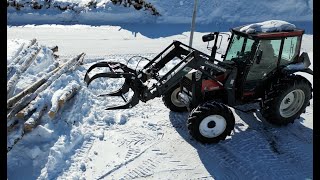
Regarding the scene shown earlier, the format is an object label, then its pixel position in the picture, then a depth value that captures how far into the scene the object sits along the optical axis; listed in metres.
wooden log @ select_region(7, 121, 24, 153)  4.15
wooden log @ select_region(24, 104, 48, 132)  4.43
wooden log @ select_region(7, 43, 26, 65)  6.13
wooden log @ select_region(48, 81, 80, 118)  4.81
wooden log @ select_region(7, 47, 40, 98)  5.17
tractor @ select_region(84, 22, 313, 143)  4.55
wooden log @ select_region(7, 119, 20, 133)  4.40
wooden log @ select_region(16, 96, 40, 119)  4.60
